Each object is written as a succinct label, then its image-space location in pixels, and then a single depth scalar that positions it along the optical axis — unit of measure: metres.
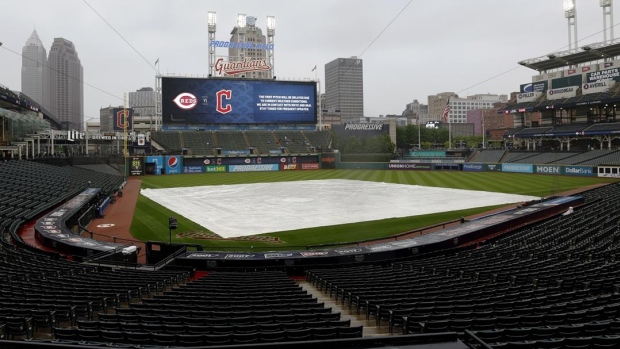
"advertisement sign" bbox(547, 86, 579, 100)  76.50
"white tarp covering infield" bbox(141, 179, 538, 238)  29.91
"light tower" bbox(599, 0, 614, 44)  71.31
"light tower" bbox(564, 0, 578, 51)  76.31
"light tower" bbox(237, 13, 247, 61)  98.88
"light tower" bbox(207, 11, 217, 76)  90.81
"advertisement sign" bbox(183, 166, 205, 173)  83.75
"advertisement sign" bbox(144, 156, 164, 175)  78.81
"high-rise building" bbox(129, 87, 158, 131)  146.20
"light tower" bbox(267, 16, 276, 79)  93.75
